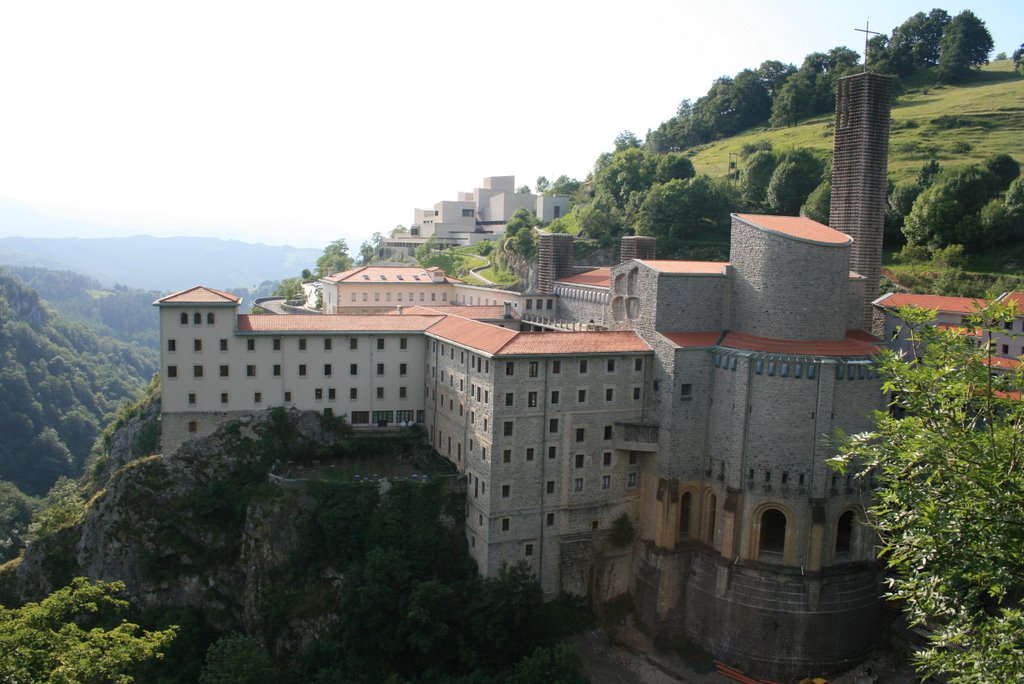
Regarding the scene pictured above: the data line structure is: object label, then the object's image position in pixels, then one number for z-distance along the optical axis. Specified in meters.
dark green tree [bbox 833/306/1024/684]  20.81
